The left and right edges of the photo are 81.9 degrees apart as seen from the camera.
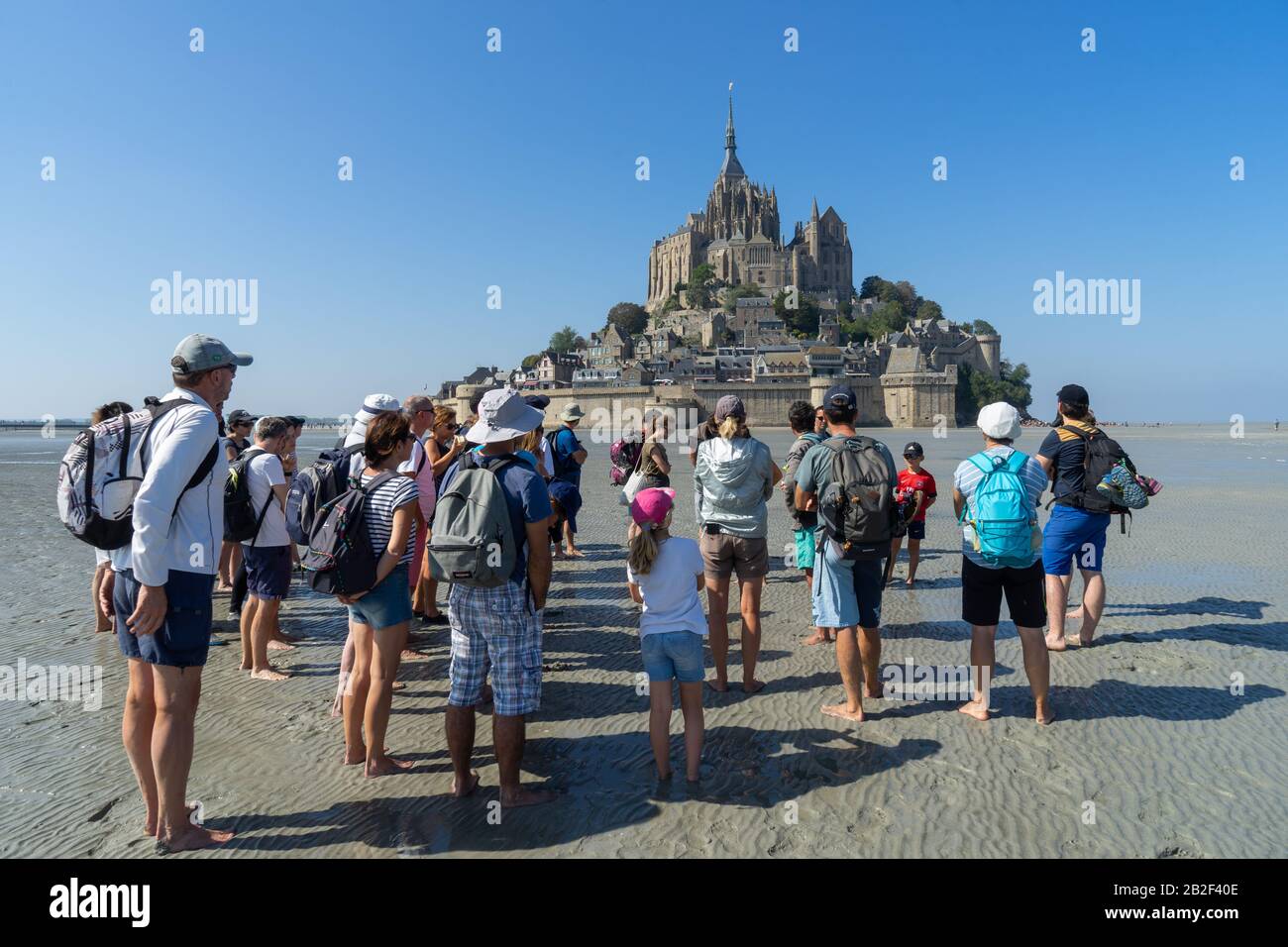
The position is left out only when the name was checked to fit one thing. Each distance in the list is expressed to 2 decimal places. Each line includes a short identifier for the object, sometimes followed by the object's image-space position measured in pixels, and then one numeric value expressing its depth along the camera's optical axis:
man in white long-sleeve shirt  3.21
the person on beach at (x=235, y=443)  7.84
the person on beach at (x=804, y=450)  6.66
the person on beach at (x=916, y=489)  7.91
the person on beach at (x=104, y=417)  5.57
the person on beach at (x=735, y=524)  5.23
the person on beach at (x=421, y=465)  5.44
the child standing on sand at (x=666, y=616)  4.02
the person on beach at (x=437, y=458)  7.25
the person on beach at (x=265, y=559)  5.73
